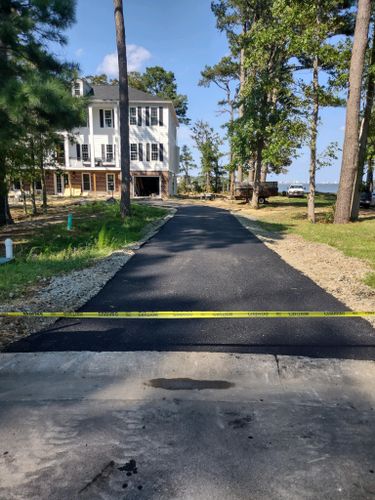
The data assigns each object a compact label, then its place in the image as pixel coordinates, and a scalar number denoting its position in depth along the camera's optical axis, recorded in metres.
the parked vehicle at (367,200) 29.88
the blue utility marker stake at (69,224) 15.28
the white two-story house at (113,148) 37.75
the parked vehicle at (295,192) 43.84
